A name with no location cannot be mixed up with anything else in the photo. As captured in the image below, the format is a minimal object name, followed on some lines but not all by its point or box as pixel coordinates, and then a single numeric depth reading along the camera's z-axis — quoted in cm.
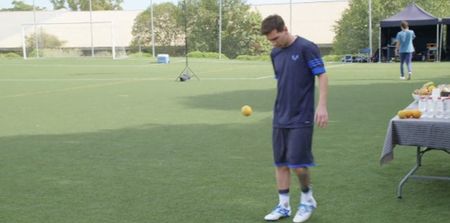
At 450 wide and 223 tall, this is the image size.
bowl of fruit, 560
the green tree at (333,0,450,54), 4525
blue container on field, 3745
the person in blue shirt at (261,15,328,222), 462
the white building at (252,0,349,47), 5616
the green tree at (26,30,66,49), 5172
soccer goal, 5036
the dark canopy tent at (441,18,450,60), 3200
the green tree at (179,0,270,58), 5516
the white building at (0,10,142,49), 5478
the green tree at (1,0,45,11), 11585
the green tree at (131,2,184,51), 5822
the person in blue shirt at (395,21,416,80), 1880
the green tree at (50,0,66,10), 11388
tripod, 2133
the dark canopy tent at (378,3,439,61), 3050
